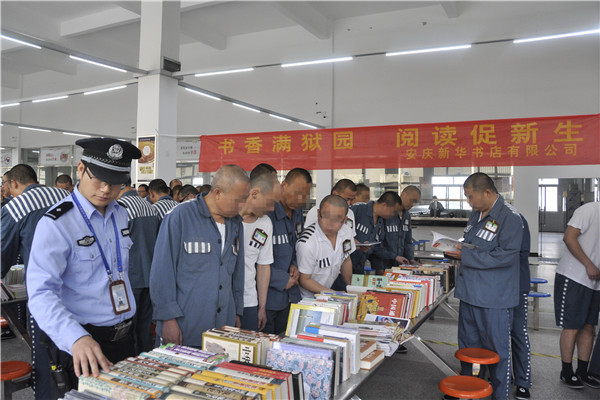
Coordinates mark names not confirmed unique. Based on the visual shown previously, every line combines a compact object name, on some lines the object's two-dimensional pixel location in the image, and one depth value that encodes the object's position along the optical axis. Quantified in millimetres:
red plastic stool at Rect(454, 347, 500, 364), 2793
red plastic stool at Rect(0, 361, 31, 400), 2428
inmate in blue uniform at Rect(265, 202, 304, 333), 2852
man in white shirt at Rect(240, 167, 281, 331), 2535
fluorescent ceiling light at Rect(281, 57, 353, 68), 5947
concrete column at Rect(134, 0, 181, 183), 6254
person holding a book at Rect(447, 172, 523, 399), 3010
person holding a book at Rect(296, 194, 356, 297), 2898
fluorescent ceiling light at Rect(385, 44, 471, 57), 5332
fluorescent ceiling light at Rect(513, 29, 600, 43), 4948
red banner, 5406
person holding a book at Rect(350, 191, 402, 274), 4457
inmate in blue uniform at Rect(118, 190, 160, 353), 3600
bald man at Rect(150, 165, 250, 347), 2119
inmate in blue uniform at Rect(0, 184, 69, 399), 2504
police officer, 1450
